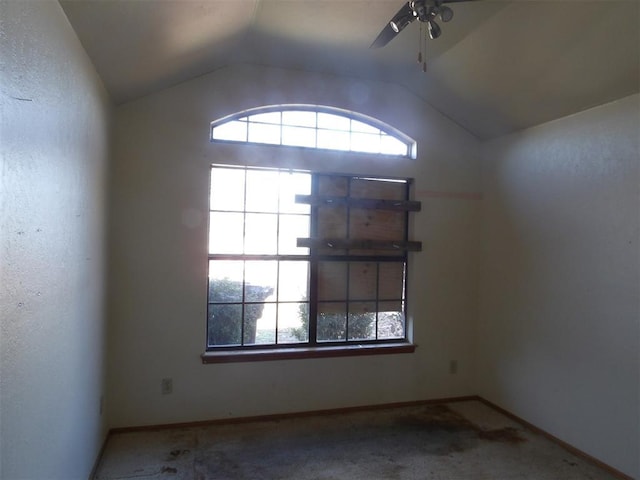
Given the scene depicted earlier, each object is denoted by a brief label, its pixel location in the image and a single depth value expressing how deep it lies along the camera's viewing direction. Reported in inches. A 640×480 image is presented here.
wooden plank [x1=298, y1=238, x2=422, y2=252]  131.8
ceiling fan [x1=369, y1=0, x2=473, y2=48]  69.3
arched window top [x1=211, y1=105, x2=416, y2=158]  127.9
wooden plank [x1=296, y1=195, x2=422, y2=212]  132.3
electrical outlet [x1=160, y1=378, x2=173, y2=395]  117.5
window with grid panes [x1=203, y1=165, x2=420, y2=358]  126.6
